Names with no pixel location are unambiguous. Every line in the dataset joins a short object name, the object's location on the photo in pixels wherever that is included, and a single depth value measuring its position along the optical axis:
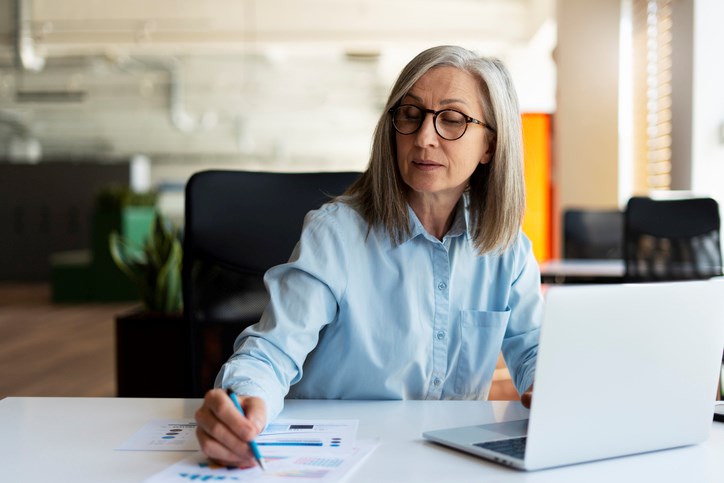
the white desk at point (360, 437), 0.99
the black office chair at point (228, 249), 1.75
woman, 1.46
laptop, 0.94
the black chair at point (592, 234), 5.00
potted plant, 3.13
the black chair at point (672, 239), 3.38
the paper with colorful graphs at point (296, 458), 0.98
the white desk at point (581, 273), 4.25
